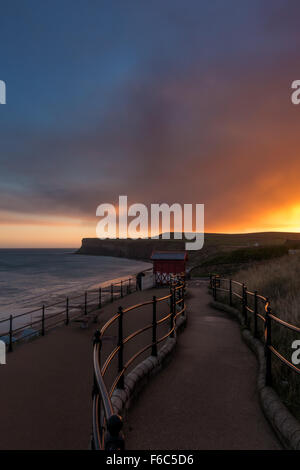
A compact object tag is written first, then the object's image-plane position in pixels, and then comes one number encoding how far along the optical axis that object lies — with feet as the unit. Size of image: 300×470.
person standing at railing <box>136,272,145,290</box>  83.02
